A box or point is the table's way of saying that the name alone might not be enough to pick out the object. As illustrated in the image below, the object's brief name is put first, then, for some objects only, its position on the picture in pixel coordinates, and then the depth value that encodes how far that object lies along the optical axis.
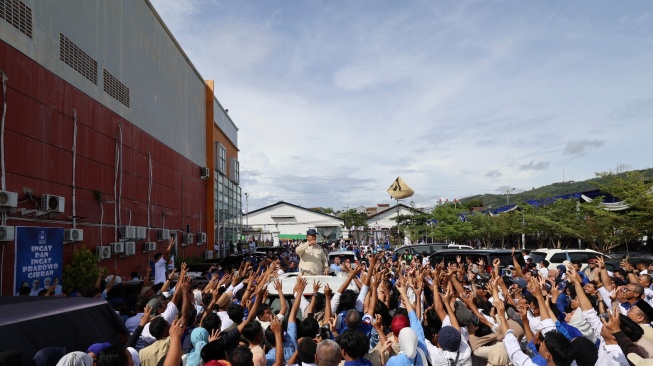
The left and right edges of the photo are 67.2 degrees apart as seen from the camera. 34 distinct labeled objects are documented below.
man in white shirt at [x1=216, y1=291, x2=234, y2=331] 5.45
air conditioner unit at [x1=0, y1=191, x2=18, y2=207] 9.57
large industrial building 10.65
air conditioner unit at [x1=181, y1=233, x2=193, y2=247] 24.50
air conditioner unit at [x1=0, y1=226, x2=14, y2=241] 9.74
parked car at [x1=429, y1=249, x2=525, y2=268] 15.65
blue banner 10.42
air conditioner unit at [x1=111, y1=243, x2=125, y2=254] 14.95
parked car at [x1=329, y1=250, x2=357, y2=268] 17.83
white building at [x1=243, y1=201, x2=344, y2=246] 72.62
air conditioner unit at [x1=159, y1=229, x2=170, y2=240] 20.03
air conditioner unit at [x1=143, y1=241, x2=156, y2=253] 18.05
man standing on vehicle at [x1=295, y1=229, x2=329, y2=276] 8.68
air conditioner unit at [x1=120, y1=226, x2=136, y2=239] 15.68
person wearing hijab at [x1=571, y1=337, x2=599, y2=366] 3.84
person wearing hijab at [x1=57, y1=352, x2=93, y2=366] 3.24
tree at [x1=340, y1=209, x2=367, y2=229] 77.30
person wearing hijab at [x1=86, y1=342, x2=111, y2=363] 3.94
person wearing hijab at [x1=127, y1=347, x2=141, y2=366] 4.14
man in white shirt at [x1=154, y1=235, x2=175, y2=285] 11.69
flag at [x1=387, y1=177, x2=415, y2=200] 52.85
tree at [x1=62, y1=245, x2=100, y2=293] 12.21
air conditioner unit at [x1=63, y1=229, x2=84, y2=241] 12.19
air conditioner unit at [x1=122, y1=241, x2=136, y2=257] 15.79
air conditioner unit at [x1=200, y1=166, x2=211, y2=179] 28.73
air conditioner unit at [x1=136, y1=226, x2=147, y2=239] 16.68
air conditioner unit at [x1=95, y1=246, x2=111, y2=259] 13.93
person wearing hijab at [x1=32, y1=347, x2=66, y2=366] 3.71
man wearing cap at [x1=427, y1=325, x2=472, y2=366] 4.22
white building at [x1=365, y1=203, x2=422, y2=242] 86.38
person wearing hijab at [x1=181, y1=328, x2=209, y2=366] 4.16
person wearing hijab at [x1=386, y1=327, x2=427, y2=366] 3.86
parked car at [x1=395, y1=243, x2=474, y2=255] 22.91
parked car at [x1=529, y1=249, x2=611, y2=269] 17.19
